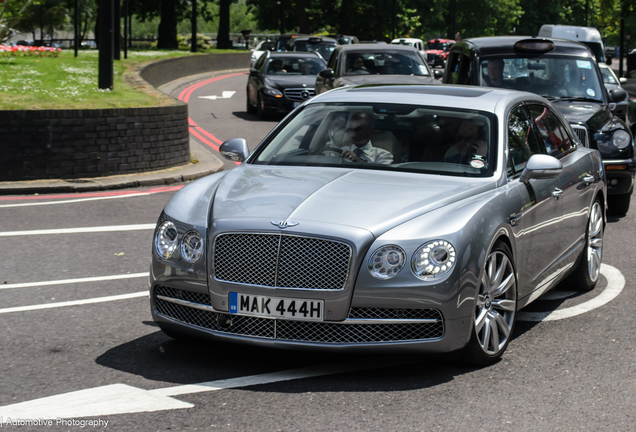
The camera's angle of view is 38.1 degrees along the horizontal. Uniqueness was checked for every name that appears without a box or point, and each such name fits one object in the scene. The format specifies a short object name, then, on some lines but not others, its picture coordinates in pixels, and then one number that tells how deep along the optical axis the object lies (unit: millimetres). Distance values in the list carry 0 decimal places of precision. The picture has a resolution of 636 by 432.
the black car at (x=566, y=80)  10656
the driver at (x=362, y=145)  6051
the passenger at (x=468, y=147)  5910
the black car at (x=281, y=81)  22562
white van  30938
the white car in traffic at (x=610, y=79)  17672
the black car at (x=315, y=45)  32531
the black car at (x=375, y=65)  17625
